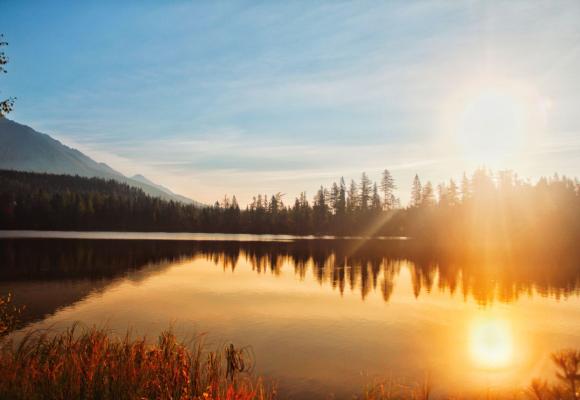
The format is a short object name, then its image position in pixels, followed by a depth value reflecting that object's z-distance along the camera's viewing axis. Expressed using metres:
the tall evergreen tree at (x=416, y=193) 152.50
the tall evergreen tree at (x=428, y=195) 145.75
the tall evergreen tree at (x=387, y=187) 162.62
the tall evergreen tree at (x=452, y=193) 137.00
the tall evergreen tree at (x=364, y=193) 159.12
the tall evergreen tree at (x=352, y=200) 157.62
